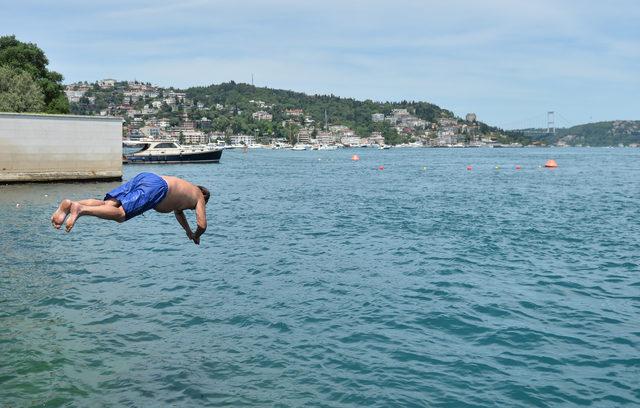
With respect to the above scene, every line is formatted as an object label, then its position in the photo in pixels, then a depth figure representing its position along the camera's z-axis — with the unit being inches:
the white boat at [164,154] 2706.7
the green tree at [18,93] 1979.6
